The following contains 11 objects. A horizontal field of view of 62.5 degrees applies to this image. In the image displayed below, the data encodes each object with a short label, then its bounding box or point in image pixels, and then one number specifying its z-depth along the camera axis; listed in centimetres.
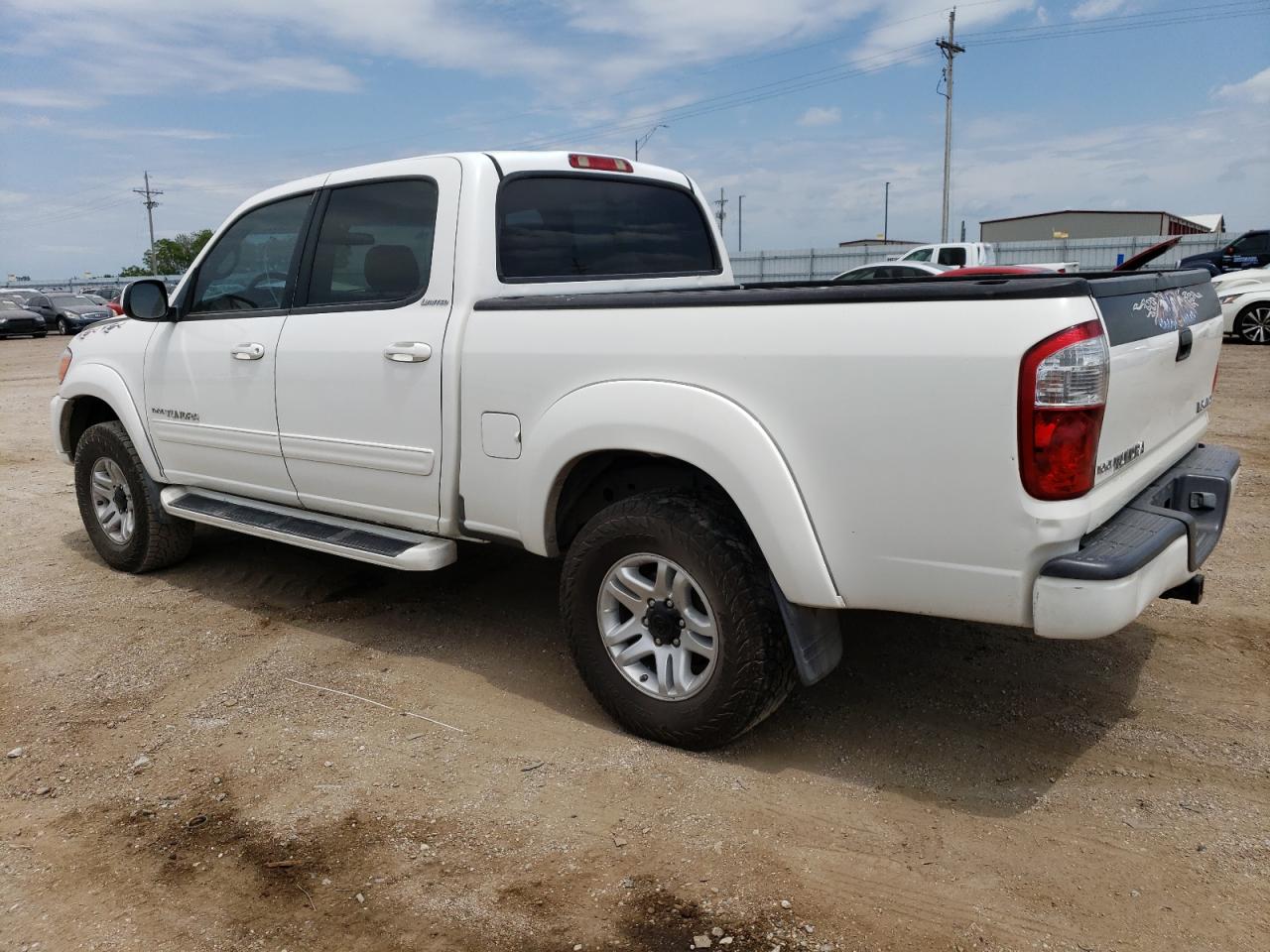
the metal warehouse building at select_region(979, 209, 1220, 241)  4325
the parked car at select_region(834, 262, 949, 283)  1923
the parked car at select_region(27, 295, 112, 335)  3117
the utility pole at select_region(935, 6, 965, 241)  3756
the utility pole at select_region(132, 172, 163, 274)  8150
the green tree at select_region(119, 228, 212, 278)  8494
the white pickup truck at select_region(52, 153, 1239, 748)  268
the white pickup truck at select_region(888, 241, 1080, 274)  2405
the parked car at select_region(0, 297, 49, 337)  2908
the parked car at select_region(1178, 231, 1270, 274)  2184
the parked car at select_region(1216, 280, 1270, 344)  1528
